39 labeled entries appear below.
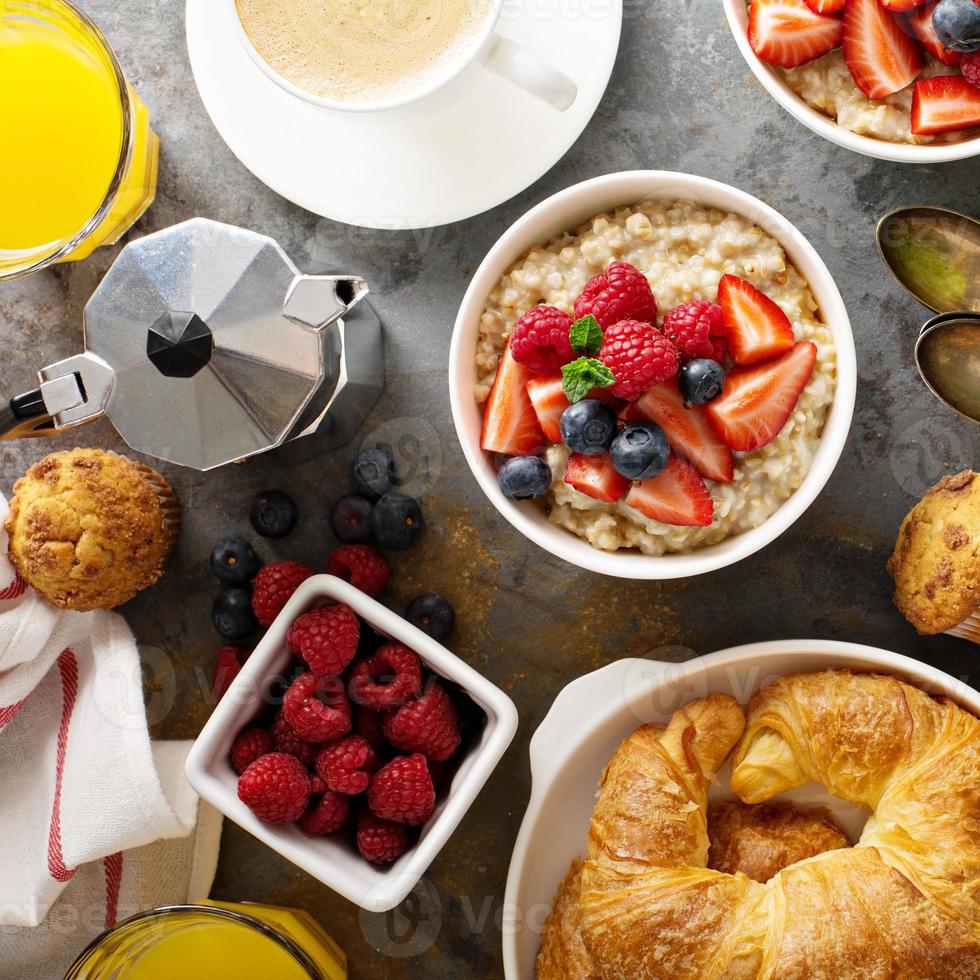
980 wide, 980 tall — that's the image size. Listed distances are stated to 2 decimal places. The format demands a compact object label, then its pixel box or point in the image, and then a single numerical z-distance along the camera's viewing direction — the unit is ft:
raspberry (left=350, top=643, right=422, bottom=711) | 2.53
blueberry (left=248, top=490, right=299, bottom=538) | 2.68
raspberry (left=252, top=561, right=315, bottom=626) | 2.62
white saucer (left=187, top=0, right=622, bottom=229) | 2.56
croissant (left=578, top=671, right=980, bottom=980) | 2.42
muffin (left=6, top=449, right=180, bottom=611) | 2.56
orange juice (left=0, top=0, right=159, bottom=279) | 2.58
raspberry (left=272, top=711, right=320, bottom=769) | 2.57
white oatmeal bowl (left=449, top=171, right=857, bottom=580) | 2.44
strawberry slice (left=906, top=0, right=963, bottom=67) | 2.46
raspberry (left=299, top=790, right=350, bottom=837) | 2.54
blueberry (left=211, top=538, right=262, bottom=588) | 2.68
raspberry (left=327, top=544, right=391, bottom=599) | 2.64
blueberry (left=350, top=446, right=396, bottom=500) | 2.67
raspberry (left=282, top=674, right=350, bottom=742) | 2.52
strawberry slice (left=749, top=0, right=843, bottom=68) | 2.49
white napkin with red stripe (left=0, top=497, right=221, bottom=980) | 2.62
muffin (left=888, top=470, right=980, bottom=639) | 2.48
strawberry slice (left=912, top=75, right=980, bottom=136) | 2.46
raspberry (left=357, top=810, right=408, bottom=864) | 2.53
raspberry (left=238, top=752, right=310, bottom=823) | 2.49
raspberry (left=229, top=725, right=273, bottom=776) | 2.56
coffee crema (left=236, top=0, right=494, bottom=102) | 2.47
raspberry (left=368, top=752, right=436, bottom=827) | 2.50
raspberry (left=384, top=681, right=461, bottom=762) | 2.52
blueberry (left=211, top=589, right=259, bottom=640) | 2.68
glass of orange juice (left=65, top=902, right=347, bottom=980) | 2.57
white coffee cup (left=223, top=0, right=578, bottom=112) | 2.43
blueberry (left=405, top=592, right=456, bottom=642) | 2.67
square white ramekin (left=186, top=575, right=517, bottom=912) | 2.49
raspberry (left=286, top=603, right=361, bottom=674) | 2.51
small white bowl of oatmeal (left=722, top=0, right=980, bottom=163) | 2.49
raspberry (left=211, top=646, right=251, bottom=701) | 2.65
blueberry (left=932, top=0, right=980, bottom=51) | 2.40
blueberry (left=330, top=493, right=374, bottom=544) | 2.67
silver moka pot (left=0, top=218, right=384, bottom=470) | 2.42
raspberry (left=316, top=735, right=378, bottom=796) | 2.52
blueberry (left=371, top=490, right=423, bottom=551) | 2.64
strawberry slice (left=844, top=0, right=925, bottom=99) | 2.47
